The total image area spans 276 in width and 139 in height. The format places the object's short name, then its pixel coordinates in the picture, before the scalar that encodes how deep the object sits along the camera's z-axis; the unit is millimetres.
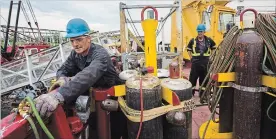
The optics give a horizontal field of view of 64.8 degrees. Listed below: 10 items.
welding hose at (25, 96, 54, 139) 1265
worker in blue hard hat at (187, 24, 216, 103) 5148
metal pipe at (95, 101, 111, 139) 2275
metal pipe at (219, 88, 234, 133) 2520
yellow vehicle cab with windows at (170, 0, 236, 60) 7992
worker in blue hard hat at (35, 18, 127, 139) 1484
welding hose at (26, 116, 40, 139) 1228
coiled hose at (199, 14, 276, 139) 2131
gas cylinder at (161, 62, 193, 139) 2043
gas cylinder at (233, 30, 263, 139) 2090
